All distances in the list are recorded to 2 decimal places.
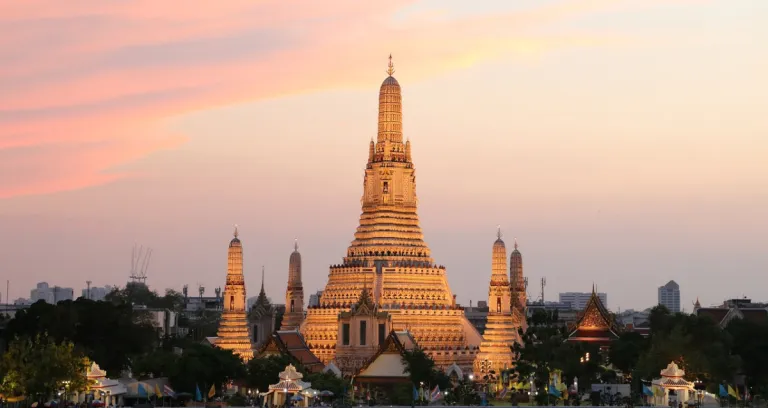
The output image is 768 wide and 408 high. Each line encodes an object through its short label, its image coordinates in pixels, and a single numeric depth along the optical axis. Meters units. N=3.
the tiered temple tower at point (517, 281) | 183.88
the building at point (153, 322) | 193.14
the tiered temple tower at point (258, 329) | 193.62
